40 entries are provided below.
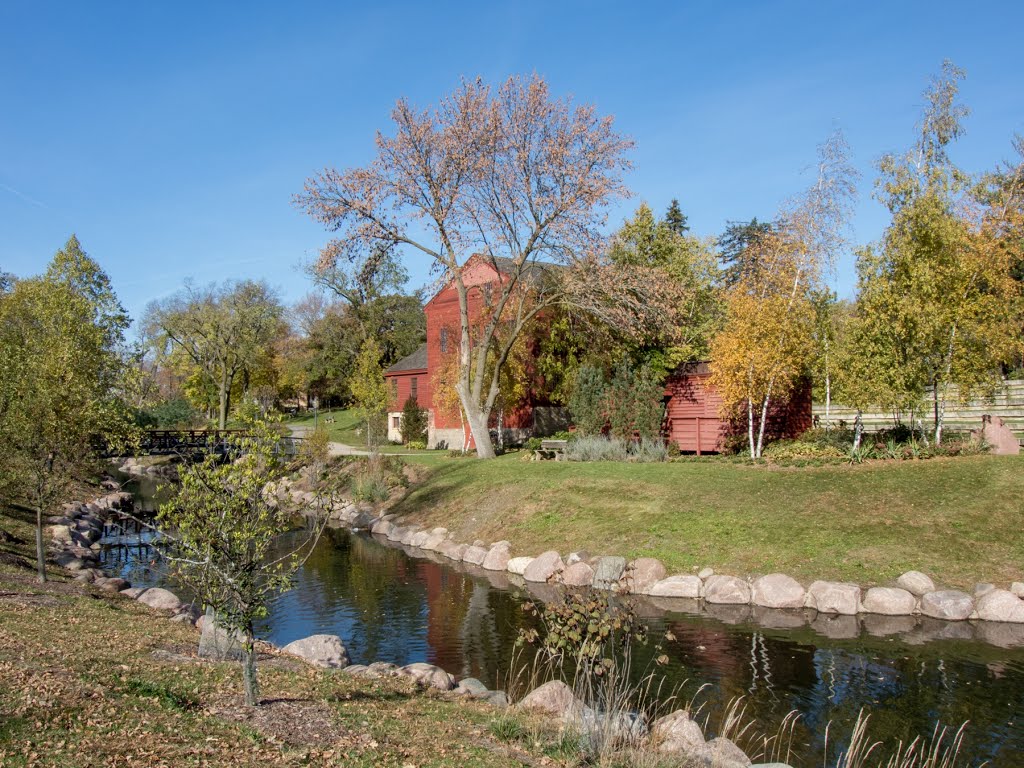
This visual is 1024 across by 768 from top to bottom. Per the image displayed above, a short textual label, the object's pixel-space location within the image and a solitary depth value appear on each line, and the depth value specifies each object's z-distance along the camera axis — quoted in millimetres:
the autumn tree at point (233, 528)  7277
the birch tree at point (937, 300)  20781
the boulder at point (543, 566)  17875
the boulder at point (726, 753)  7297
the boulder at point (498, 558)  19484
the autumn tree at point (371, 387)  41531
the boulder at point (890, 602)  13930
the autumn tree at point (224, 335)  56188
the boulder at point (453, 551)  21000
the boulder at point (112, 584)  15625
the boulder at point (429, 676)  10094
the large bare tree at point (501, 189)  30031
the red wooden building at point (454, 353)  38375
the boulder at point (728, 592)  15180
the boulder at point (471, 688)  9859
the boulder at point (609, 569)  16328
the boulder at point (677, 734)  7857
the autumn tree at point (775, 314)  24594
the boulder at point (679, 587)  15719
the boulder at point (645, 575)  16266
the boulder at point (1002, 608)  13203
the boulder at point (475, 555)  20128
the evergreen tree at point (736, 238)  66500
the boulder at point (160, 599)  14430
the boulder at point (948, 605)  13453
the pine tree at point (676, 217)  61938
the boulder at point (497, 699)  9388
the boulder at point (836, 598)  14219
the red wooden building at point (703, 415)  29281
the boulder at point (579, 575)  17000
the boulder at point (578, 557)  17719
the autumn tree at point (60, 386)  14070
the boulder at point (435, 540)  22375
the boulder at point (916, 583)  14148
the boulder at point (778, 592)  14711
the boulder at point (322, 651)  11094
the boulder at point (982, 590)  13656
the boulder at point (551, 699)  8992
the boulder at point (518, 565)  18781
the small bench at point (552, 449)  29783
